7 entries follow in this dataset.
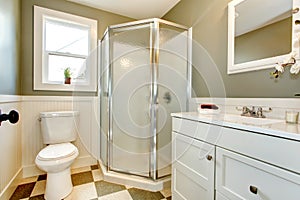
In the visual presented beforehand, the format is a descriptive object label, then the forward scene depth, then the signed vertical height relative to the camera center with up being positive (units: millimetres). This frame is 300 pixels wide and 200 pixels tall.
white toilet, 1482 -550
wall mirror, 1114 +514
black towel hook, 761 -101
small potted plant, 2187 +290
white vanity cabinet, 691 -359
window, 2030 +634
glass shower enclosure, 1884 +72
